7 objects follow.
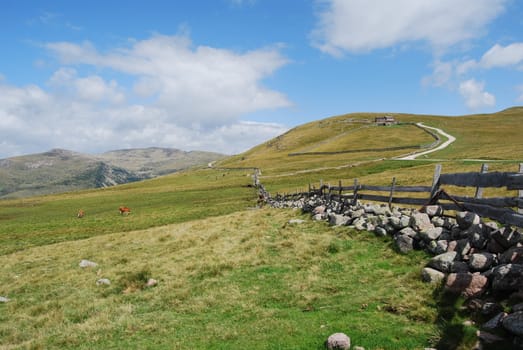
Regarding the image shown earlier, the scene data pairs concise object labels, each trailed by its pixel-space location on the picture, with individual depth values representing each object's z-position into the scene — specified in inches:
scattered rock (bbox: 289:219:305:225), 883.4
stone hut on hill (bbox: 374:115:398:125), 7194.9
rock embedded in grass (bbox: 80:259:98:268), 762.2
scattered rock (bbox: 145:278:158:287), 573.3
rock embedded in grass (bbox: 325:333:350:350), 297.2
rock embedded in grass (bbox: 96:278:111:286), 611.3
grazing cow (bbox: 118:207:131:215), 2068.5
